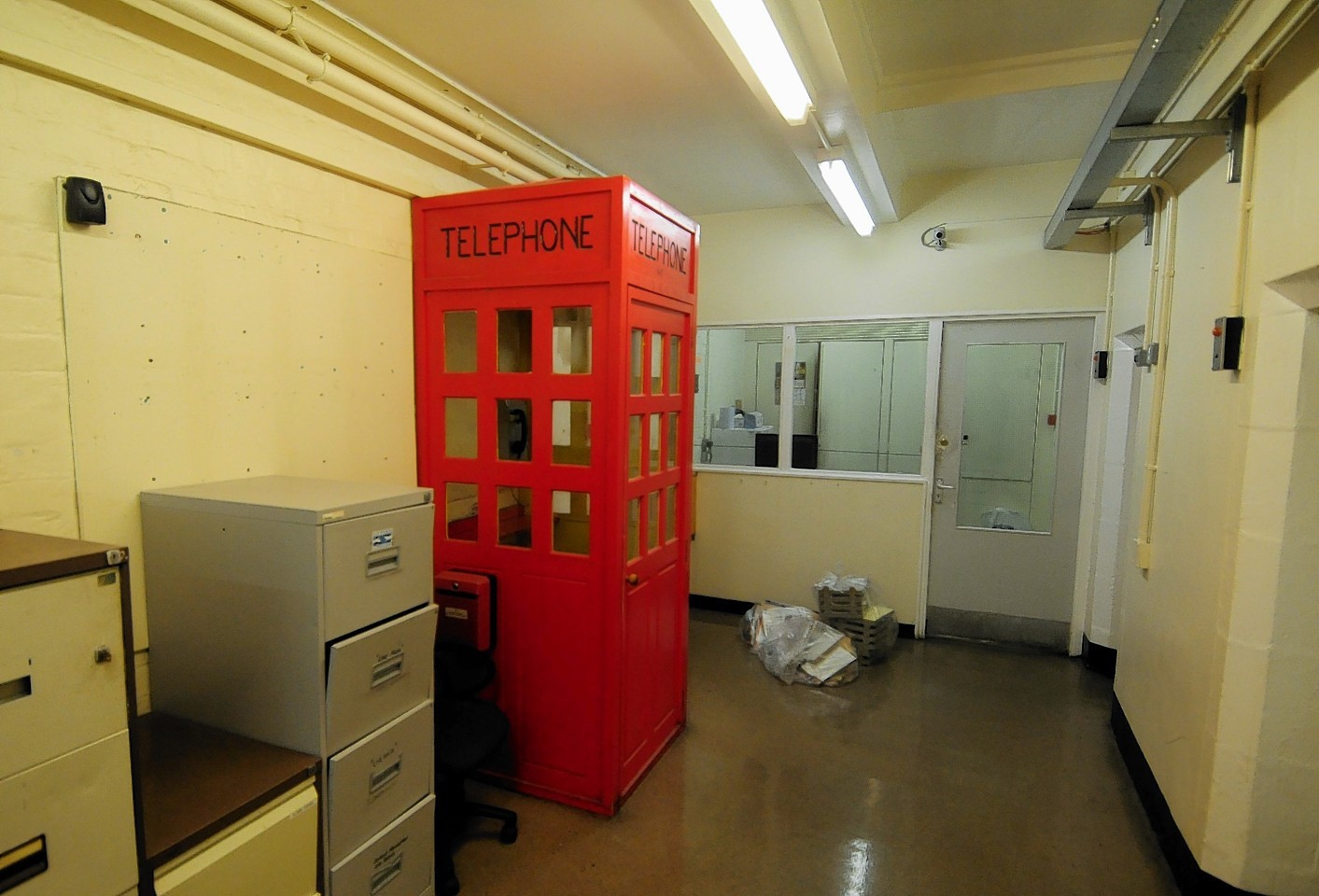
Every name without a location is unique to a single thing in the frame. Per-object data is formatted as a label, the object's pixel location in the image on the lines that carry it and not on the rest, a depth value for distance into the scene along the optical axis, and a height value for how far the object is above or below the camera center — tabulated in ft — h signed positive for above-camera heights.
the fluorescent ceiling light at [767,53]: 6.13 +3.70
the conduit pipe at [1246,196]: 6.43 +2.17
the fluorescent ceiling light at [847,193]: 10.06 +3.63
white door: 13.32 -1.72
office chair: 7.06 -4.02
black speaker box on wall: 5.36 +1.57
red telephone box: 7.80 -0.63
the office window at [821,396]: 14.66 +0.04
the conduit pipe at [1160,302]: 8.84 +1.44
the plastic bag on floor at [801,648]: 12.21 -5.09
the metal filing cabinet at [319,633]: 5.24 -2.17
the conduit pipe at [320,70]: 5.76 +3.44
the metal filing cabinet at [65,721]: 3.38 -1.91
